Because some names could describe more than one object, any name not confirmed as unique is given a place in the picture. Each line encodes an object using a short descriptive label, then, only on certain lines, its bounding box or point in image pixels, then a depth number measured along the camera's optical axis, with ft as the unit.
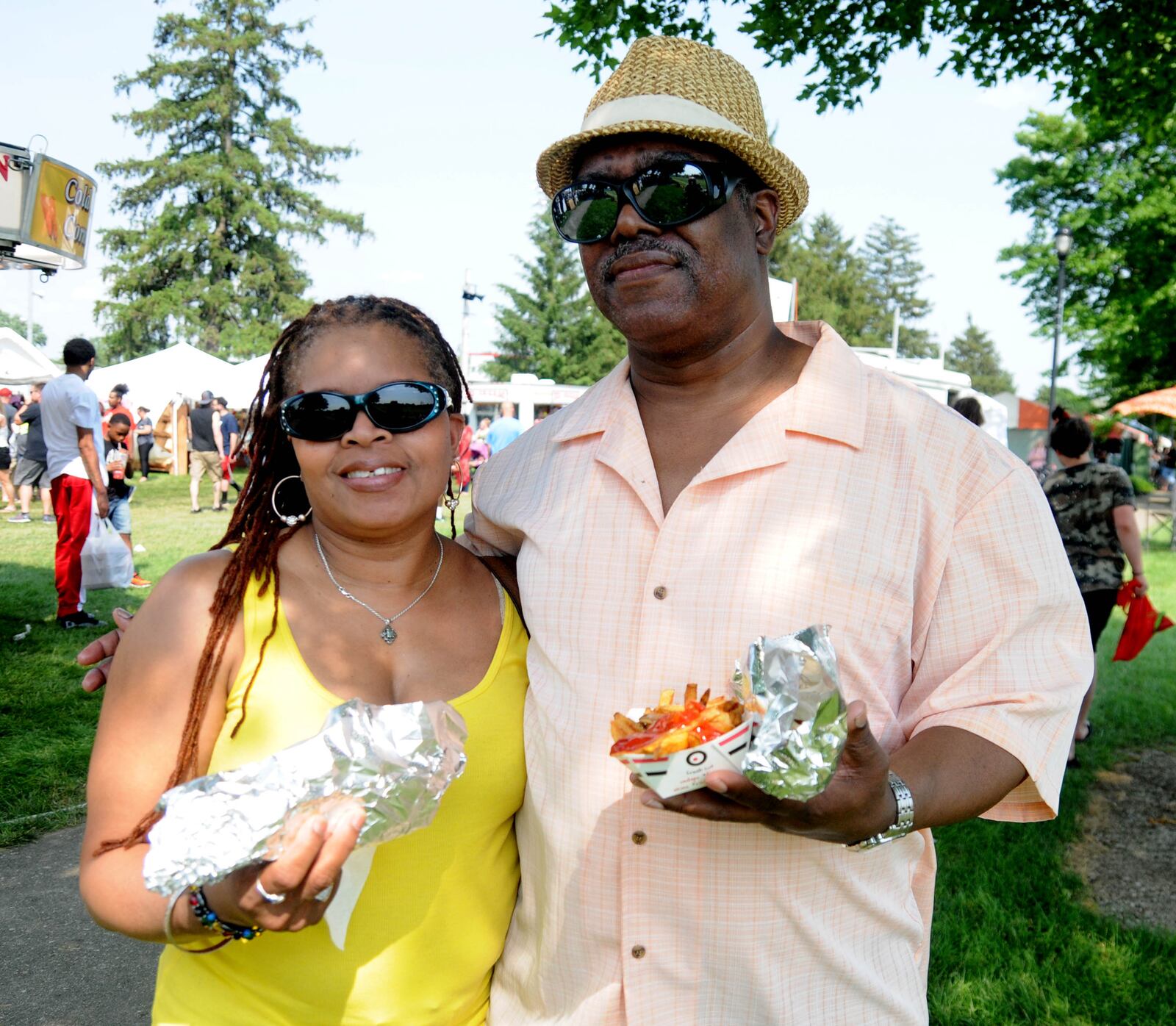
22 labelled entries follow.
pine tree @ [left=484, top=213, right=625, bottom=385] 176.65
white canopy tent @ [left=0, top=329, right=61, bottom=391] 75.20
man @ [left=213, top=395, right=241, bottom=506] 58.76
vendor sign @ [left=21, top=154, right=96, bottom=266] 23.27
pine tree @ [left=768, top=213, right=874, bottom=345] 188.24
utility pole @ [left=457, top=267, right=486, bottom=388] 111.14
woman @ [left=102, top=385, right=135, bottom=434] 53.36
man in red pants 28.09
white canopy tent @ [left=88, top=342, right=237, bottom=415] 76.43
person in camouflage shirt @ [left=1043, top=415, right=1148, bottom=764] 21.43
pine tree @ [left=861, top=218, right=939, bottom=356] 296.51
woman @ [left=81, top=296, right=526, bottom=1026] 5.94
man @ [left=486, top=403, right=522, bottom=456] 52.13
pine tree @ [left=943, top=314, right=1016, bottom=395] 340.80
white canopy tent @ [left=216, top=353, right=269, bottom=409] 70.85
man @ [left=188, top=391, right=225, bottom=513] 57.26
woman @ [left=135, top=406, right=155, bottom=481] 78.28
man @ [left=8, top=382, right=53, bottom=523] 37.55
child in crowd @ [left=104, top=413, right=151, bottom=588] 31.89
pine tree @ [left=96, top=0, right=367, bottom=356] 124.47
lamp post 61.05
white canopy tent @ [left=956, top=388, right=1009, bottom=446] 60.18
